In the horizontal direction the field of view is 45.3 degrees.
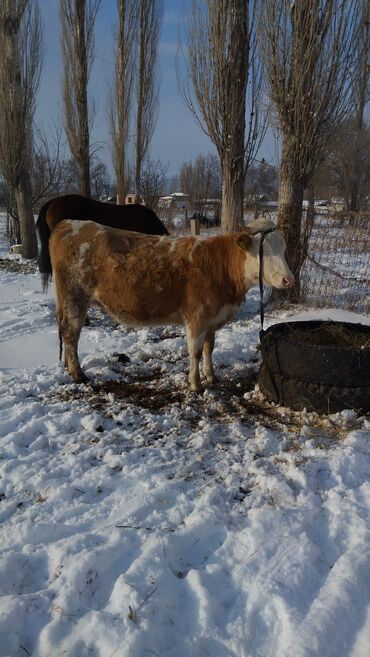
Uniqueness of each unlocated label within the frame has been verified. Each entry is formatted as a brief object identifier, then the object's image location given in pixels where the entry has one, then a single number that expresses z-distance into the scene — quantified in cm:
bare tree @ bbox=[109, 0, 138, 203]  1596
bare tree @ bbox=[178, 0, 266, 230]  597
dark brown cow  591
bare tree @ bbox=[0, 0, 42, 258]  1092
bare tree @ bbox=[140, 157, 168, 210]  1836
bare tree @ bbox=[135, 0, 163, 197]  1647
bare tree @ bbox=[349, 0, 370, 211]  566
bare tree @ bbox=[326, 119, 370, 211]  2492
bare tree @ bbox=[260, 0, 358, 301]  557
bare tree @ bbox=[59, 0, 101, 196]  1234
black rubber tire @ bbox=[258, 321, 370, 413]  330
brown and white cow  371
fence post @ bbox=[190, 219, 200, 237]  974
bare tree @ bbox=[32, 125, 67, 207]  1678
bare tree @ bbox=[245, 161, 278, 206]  3164
